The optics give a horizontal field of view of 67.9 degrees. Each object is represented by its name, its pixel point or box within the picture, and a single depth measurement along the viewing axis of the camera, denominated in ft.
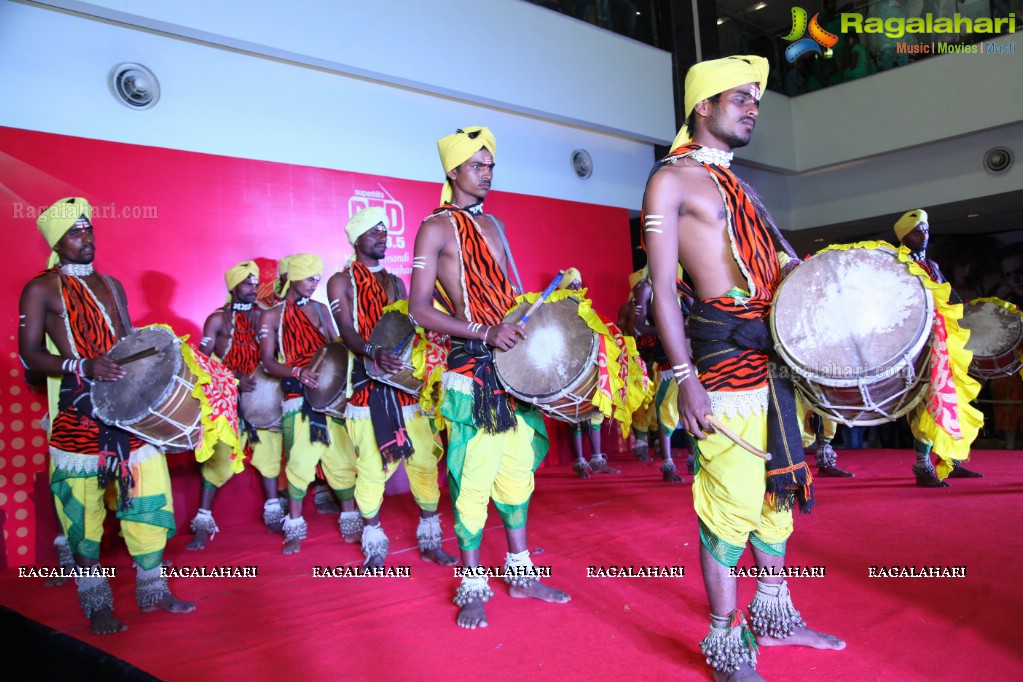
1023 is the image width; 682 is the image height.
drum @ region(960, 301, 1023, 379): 19.93
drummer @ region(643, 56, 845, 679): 8.18
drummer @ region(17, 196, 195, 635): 12.31
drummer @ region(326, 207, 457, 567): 14.78
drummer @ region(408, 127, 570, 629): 11.57
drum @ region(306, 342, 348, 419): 16.11
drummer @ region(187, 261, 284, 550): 19.49
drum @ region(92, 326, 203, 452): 11.85
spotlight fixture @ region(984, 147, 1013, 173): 32.01
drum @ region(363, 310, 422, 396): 14.49
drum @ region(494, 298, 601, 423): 10.75
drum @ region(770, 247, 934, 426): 7.32
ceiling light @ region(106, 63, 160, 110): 18.86
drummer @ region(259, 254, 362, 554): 17.16
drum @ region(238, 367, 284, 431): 18.88
